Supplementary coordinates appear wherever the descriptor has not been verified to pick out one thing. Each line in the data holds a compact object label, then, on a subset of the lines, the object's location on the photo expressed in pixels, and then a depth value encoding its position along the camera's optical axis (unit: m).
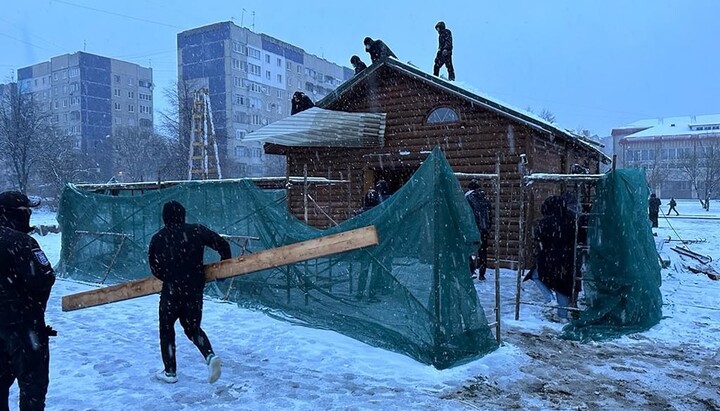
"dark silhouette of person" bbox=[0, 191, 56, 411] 3.16
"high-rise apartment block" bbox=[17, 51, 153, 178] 66.12
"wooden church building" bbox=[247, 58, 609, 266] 11.38
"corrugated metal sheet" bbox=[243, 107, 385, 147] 12.00
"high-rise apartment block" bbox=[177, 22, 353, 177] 55.59
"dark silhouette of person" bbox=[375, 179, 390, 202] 8.97
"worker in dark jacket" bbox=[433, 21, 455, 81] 13.30
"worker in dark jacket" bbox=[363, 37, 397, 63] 12.66
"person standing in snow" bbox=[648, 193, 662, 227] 20.83
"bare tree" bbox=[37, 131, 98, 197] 31.47
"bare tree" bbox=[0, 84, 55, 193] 28.23
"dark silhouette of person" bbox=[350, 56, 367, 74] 14.31
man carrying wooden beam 4.46
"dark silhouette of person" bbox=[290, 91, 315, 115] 14.41
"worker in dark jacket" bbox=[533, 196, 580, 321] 6.72
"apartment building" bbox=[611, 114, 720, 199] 60.06
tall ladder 28.50
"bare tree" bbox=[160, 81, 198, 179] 36.88
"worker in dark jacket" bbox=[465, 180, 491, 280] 8.94
